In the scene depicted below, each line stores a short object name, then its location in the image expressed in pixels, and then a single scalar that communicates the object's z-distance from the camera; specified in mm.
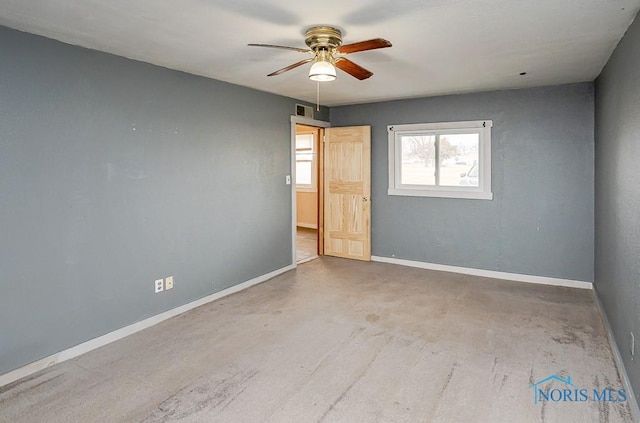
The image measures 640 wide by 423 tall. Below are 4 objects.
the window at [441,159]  5090
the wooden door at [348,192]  5879
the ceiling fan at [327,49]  2574
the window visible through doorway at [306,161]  8883
